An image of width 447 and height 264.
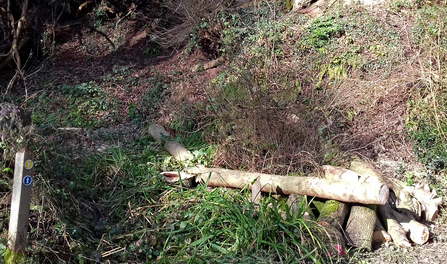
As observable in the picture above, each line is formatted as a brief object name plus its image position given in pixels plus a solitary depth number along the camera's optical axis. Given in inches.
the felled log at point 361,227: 176.6
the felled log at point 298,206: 179.2
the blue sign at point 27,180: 141.4
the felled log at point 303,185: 177.6
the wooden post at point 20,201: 140.4
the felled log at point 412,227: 184.4
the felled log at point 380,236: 185.5
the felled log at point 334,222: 168.1
